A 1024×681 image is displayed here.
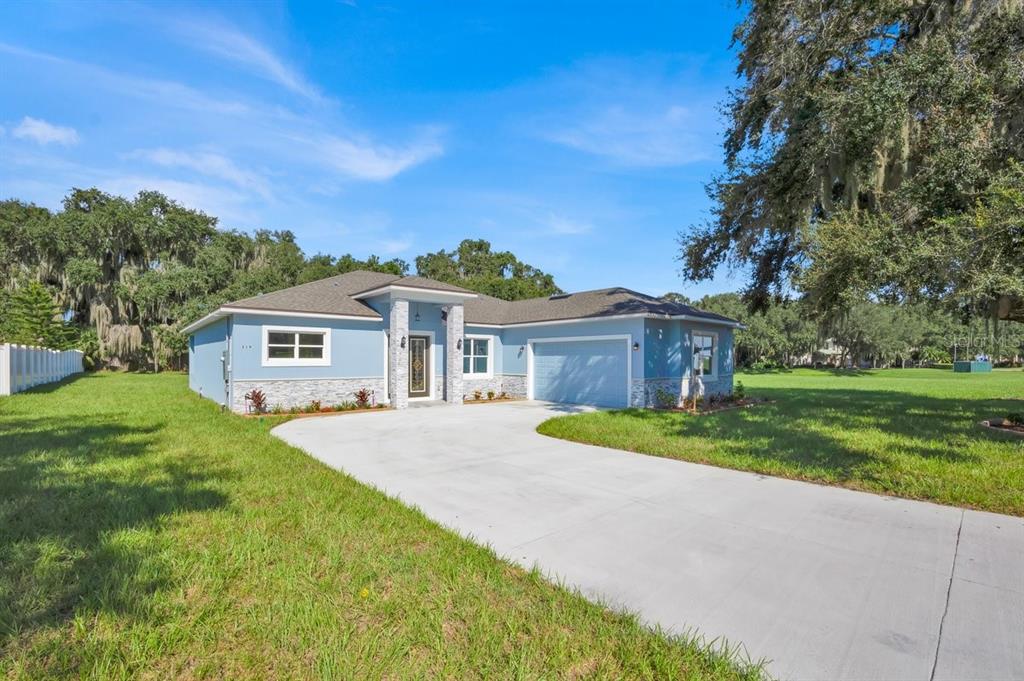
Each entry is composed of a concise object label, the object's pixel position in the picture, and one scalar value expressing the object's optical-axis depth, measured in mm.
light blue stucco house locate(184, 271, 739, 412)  12859
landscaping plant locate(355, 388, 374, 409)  13820
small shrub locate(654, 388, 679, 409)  13812
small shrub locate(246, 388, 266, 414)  12156
